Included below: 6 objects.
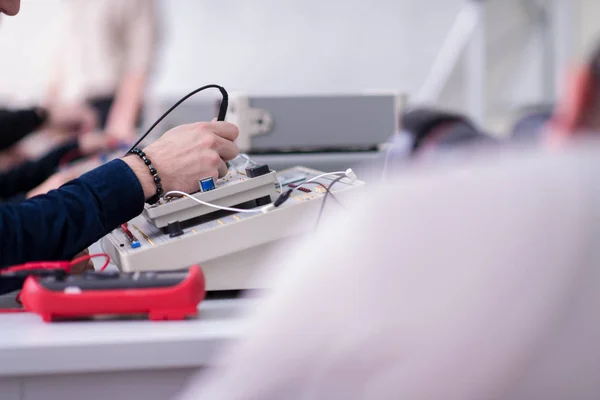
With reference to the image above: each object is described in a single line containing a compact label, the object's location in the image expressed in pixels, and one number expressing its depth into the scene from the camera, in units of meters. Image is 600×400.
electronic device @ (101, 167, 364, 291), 1.48
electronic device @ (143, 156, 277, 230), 1.51
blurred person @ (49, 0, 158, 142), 2.93
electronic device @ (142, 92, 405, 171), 1.86
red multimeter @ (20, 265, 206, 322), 1.41
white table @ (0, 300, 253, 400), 1.36
